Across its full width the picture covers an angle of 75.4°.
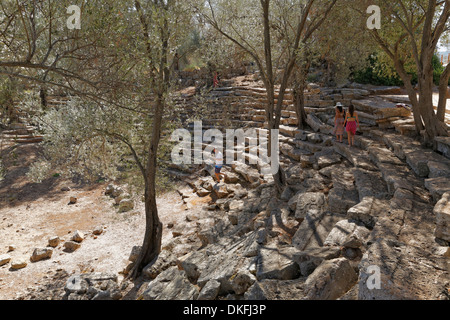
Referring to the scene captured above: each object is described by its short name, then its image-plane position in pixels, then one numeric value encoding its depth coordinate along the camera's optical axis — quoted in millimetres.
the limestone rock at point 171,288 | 4984
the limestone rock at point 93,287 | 6671
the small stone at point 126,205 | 11582
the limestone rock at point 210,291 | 4410
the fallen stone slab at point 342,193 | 6398
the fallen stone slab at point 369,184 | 6285
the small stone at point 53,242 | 10336
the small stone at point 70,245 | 10047
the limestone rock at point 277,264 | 4336
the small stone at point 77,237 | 10523
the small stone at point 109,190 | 14467
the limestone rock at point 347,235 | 4488
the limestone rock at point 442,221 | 3900
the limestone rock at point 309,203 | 6832
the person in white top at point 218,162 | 12188
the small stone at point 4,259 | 9156
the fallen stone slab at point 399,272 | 3000
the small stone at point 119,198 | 13264
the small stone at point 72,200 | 13914
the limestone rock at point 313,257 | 4234
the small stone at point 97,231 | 11094
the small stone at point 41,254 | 9406
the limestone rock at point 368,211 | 5188
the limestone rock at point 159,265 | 7438
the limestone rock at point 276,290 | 3704
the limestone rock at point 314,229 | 5397
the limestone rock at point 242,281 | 4430
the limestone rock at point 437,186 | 5082
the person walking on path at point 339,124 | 10841
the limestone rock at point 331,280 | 3480
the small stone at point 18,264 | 8938
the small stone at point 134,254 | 8664
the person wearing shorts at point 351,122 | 10086
